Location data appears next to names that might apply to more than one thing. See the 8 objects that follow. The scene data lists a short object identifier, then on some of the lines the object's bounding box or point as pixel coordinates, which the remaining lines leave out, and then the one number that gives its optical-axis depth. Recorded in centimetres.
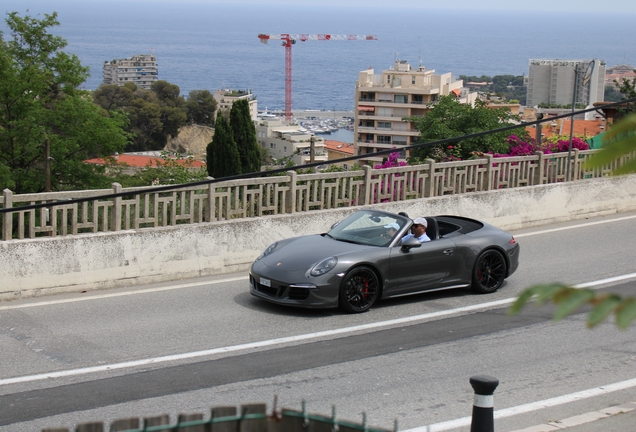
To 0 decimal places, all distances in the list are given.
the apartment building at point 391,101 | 13650
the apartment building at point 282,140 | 12026
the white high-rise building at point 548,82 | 15038
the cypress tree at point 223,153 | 5778
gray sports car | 1142
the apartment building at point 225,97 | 15962
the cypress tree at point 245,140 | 6038
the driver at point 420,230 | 1240
